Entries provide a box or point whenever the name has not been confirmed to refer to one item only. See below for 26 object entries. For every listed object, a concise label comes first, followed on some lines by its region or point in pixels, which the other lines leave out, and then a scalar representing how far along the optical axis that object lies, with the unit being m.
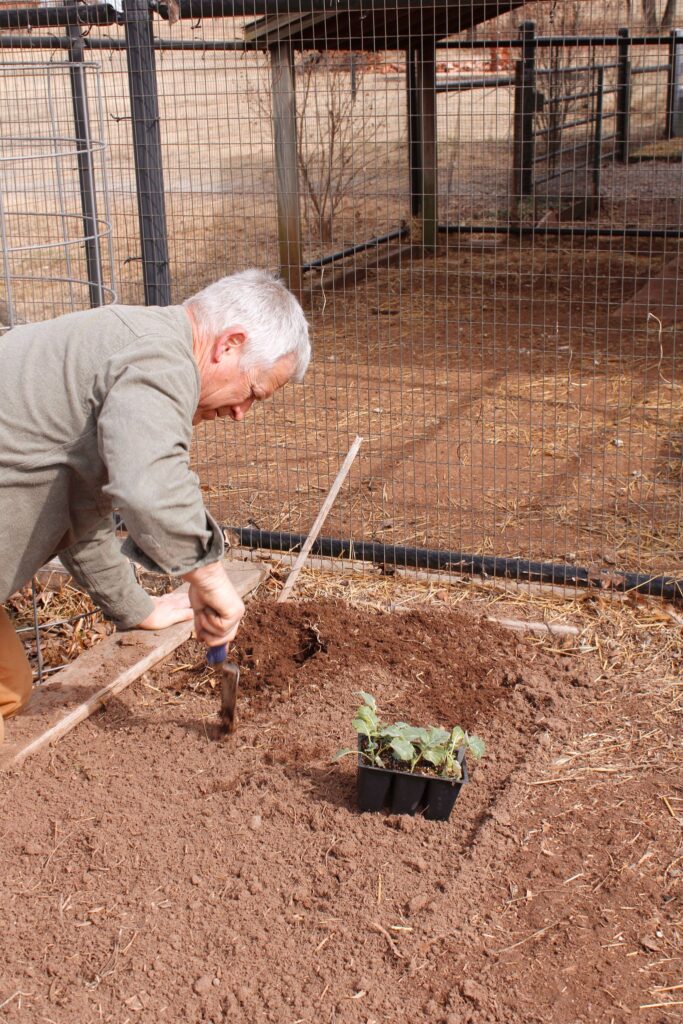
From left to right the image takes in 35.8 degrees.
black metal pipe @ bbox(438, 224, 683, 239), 10.67
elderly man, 2.33
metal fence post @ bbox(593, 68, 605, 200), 11.88
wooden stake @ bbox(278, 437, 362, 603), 4.34
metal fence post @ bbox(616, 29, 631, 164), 11.91
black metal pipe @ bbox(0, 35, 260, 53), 4.73
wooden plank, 3.24
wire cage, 3.80
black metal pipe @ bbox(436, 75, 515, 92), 10.03
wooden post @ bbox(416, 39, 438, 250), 10.15
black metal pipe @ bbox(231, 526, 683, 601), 4.23
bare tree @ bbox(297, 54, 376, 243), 10.23
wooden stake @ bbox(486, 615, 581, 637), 4.03
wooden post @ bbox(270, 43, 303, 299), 7.30
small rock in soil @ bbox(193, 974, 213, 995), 2.38
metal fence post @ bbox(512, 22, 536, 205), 11.01
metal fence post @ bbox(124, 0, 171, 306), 4.46
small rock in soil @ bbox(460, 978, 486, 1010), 2.37
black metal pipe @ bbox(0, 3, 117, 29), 4.53
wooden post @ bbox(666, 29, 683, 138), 12.59
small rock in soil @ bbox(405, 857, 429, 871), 2.78
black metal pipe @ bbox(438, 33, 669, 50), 8.86
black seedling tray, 2.90
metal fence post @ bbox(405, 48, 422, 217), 10.65
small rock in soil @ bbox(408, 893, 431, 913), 2.63
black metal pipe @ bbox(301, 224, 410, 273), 9.80
